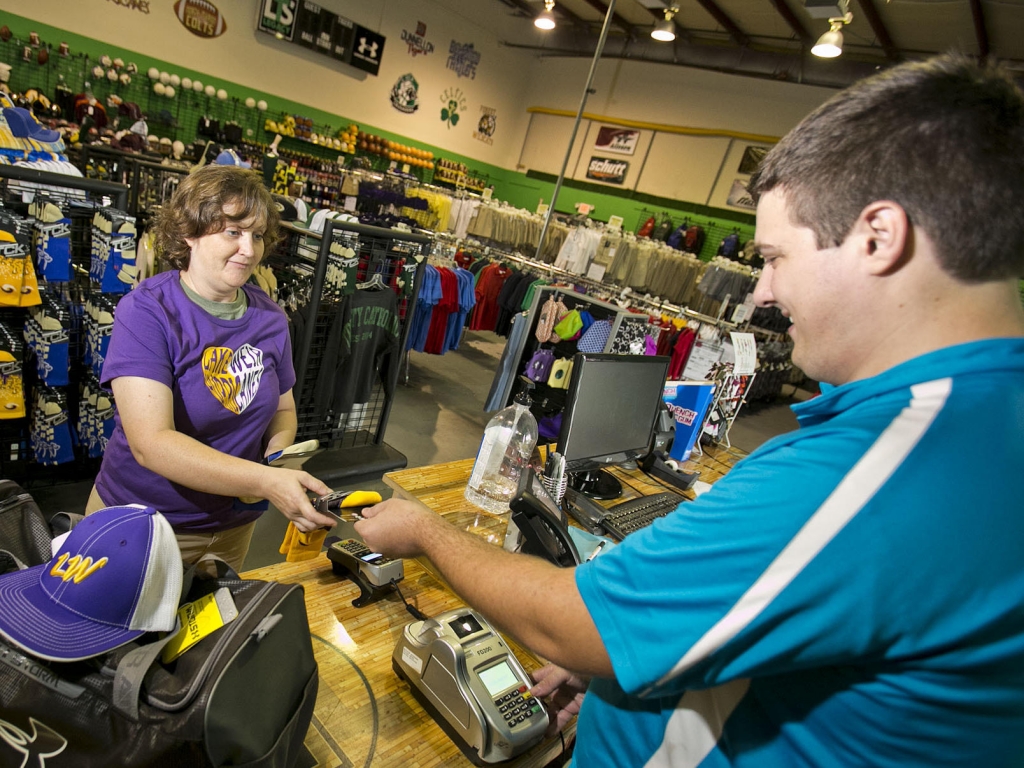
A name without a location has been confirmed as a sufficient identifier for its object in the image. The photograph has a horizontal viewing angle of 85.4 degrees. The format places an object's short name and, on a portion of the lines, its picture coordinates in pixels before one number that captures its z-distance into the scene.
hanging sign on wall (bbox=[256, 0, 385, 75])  9.08
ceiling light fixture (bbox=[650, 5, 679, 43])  7.53
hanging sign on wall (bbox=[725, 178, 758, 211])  10.83
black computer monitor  1.96
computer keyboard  1.94
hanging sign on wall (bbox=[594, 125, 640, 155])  12.53
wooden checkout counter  1.01
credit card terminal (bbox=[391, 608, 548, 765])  1.02
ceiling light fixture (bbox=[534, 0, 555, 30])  8.41
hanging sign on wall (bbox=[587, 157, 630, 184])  12.73
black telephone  1.39
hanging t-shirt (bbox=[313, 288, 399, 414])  3.41
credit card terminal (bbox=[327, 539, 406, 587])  1.37
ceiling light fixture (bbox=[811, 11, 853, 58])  5.70
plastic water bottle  1.93
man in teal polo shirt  0.53
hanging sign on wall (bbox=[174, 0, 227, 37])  8.23
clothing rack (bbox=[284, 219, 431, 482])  3.28
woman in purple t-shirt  1.34
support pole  5.16
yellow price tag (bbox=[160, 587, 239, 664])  0.85
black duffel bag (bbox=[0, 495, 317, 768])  0.72
